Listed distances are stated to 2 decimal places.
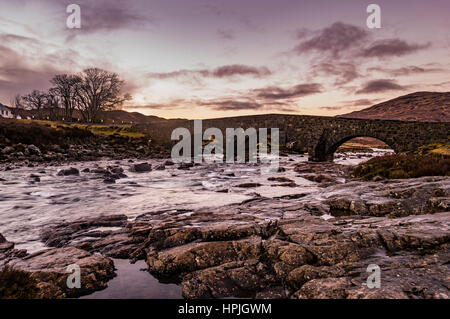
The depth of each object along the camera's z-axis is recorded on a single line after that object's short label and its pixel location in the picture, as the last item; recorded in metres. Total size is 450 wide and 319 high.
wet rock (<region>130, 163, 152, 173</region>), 24.67
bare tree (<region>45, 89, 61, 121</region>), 83.67
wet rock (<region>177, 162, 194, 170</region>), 27.97
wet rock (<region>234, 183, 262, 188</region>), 16.81
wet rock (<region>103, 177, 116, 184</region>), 17.95
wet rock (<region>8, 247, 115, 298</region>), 4.53
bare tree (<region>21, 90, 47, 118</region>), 91.69
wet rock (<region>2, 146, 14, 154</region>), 27.56
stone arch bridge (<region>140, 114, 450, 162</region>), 27.34
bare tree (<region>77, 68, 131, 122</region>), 69.06
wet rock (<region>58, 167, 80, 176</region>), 20.41
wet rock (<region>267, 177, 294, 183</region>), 18.51
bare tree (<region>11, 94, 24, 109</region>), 113.69
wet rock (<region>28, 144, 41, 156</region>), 29.55
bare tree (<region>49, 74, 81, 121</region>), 71.62
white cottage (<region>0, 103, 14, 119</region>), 95.53
